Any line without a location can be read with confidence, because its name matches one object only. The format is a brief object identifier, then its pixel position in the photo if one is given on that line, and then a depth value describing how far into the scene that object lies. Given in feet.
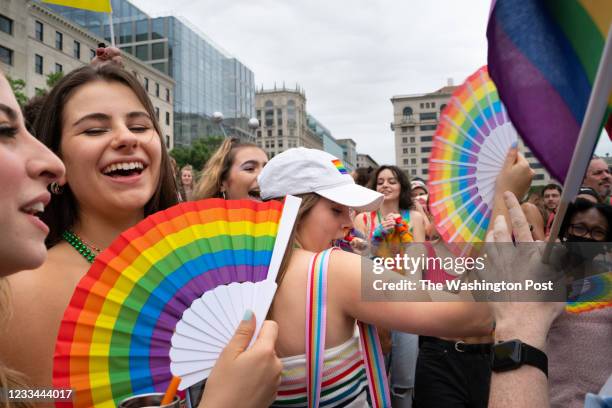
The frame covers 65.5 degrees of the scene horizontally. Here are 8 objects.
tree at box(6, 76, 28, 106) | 64.85
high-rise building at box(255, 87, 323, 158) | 338.54
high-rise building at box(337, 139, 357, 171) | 422.29
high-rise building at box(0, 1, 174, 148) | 94.22
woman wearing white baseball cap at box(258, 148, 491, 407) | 4.40
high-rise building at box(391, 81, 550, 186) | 260.21
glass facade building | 171.22
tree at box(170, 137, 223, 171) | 125.80
